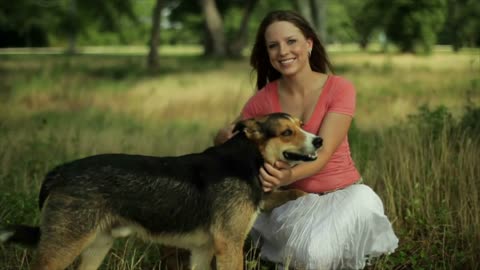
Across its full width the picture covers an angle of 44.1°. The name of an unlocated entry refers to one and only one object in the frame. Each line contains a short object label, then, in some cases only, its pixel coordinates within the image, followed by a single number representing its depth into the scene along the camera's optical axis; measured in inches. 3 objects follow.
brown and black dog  146.9
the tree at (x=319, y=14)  930.3
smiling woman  168.9
